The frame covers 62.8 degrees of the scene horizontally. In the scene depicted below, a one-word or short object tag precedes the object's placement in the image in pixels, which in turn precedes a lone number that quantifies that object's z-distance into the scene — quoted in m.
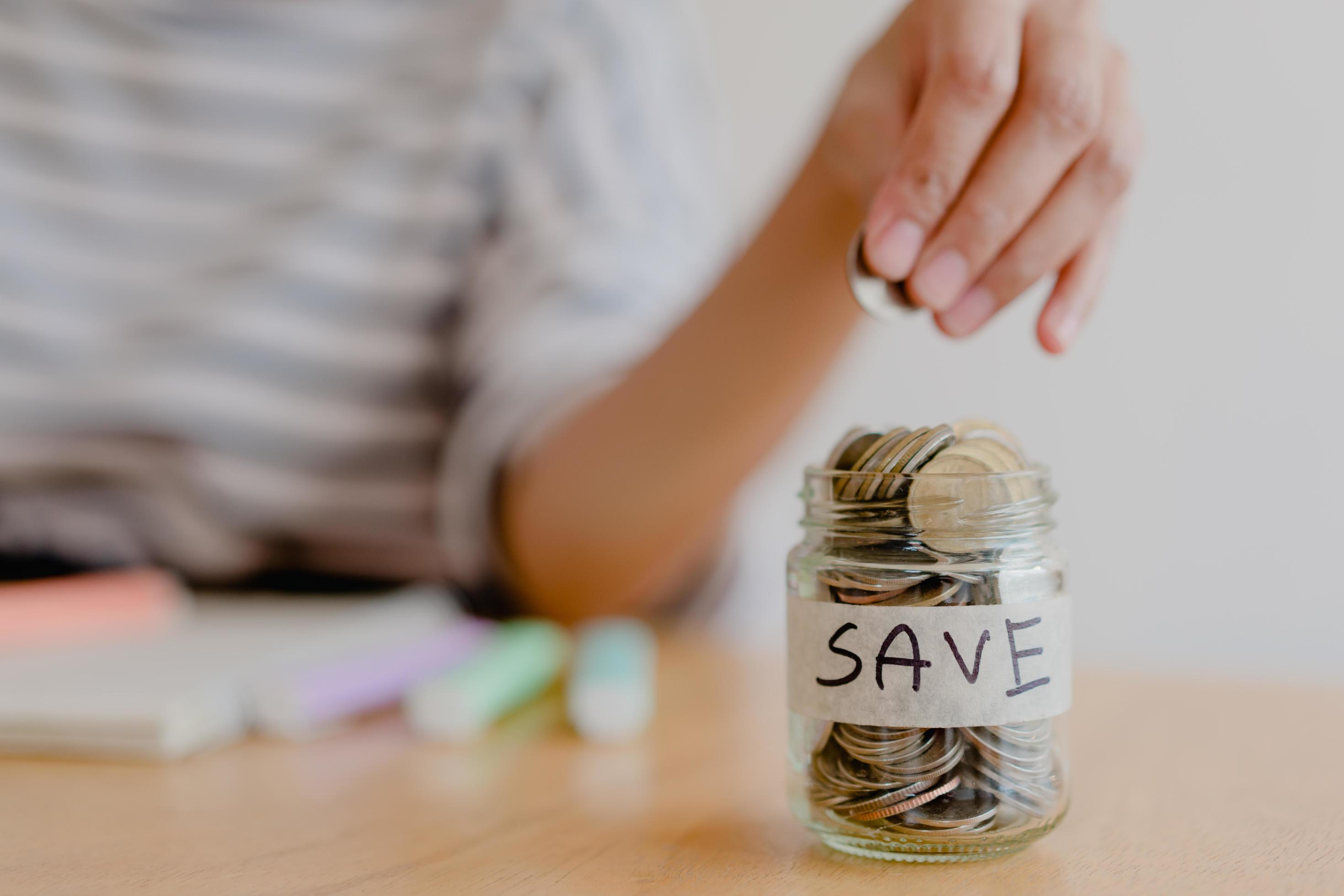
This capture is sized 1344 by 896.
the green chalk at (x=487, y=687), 0.56
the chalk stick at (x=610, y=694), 0.55
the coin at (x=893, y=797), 0.34
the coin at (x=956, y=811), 0.34
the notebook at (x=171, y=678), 0.51
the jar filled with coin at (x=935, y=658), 0.34
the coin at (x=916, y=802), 0.34
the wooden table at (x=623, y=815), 0.35
